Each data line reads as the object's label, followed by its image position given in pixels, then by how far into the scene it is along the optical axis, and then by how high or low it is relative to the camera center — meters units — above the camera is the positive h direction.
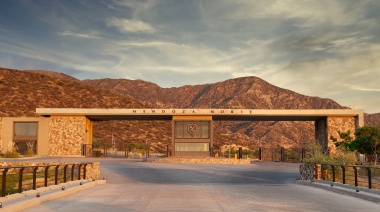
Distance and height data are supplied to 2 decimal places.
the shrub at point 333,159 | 25.23 -0.71
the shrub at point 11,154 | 47.53 -0.97
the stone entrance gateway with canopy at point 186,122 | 52.41 +2.72
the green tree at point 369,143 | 37.19 +0.25
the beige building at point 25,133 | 54.16 +1.43
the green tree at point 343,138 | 47.94 +0.86
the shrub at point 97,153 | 55.50 -0.93
